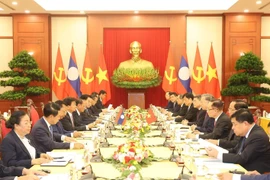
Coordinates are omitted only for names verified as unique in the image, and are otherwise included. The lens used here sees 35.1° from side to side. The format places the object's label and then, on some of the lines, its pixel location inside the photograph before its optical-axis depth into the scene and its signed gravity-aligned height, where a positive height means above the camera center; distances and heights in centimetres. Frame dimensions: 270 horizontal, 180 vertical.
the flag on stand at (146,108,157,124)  798 -76
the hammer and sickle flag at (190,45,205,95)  1195 +9
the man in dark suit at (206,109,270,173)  372 -62
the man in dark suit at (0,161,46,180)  320 -69
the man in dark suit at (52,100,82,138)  547 -65
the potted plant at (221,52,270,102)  1097 +0
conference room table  302 -70
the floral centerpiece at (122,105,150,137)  526 -60
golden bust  1202 +53
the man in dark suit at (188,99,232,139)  546 -55
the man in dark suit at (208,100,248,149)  475 -68
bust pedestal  1190 -49
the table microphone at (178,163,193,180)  297 -68
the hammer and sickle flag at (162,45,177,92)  1205 +10
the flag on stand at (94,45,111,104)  1210 +5
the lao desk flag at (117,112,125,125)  786 -77
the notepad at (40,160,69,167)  346 -69
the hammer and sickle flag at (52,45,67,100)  1196 +0
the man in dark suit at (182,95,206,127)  716 -57
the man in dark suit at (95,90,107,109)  1102 -49
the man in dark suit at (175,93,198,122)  808 -60
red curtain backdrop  1248 +104
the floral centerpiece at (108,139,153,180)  282 -59
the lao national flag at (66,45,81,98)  1194 +3
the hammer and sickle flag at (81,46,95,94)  1203 +5
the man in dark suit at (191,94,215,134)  626 -62
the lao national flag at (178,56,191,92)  1196 +15
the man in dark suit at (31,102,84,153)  443 -56
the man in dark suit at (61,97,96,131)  627 -58
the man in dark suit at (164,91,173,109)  1108 -61
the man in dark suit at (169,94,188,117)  910 -63
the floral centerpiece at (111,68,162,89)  1147 +4
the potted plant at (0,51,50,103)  1087 +8
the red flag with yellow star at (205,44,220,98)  1188 +2
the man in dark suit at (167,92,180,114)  1011 -61
